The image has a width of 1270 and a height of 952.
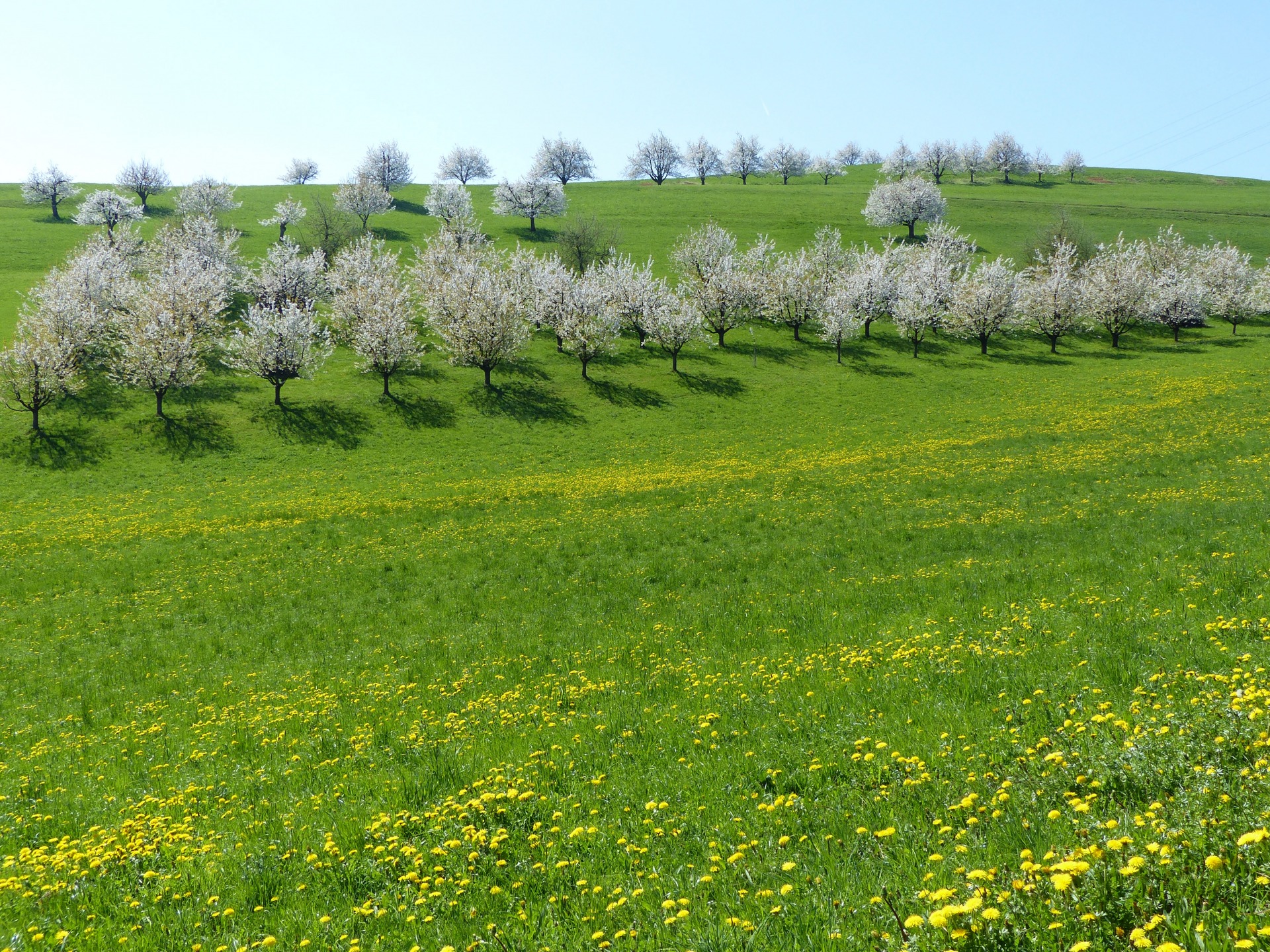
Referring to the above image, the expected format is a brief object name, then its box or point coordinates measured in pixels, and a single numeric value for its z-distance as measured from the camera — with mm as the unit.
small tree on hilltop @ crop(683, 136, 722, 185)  177750
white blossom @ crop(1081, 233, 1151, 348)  75875
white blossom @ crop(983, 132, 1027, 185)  170250
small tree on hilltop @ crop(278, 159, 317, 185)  147500
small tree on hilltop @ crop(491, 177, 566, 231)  120750
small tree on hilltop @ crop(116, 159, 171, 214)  122875
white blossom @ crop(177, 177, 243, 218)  108188
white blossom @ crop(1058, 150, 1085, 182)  168000
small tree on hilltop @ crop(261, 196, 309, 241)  109312
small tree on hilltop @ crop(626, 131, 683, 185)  172875
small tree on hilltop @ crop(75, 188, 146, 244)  102750
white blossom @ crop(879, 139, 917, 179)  167075
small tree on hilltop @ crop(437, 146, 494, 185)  157500
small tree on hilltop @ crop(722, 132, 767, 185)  180000
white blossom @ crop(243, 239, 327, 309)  79812
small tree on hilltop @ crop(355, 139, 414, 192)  143625
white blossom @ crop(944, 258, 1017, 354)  75688
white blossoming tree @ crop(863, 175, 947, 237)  118062
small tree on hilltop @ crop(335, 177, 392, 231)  112438
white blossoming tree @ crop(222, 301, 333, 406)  58812
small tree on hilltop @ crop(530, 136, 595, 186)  156125
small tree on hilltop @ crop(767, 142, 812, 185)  180125
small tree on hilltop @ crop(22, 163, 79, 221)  116188
